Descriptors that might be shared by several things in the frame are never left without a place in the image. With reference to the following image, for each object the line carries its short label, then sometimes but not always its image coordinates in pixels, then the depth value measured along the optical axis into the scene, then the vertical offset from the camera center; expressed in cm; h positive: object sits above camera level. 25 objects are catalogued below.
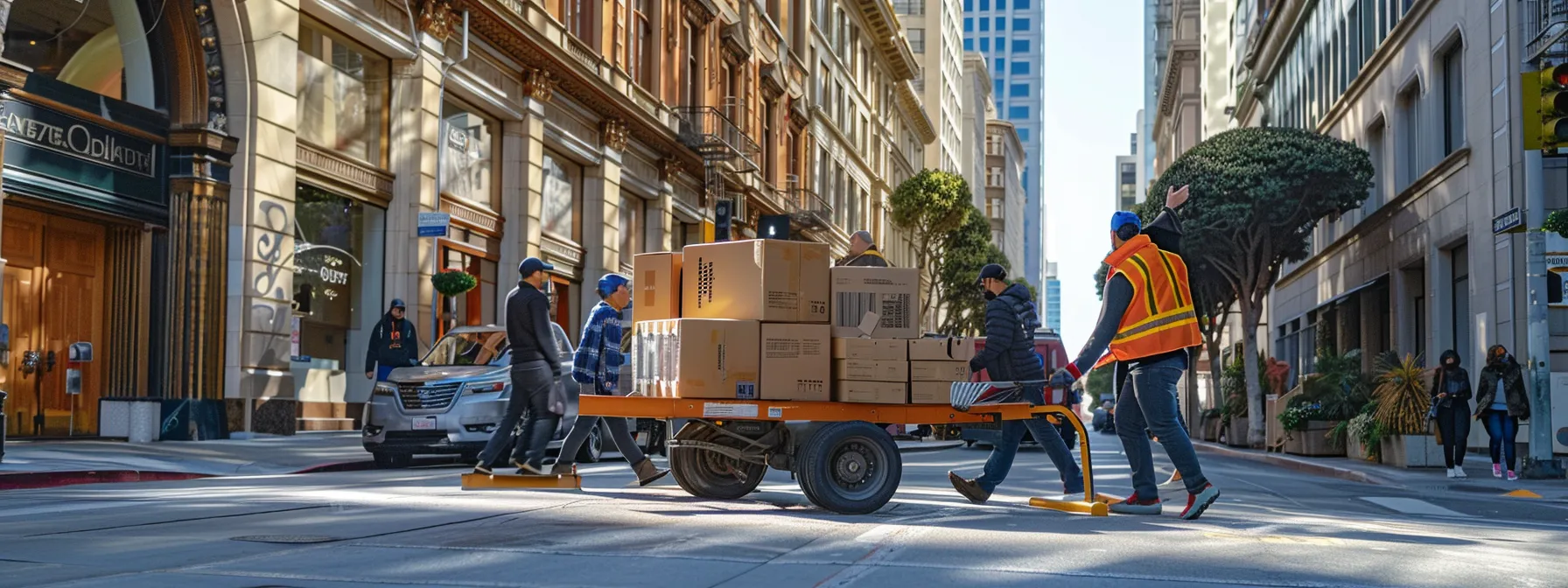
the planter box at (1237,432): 3491 -131
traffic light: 1480 +255
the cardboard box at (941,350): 984 +13
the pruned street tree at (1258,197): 3216 +369
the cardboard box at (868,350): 975 +13
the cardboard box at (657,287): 1039 +55
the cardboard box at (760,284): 987 +55
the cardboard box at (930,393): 980 -14
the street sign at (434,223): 2278 +210
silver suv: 1545 -41
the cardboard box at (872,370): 972 +0
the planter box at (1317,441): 2506 -108
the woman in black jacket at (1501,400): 1762 -28
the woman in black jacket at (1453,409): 1809 -39
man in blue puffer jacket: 1041 +7
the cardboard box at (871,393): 967 -14
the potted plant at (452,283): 2266 +123
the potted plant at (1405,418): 2034 -59
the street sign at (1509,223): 1664 +165
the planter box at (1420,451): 2030 -100
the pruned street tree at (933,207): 5784 +609
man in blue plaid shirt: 1173 +3
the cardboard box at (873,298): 997 +46
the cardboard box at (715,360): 972 +6
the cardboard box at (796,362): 973 +5
